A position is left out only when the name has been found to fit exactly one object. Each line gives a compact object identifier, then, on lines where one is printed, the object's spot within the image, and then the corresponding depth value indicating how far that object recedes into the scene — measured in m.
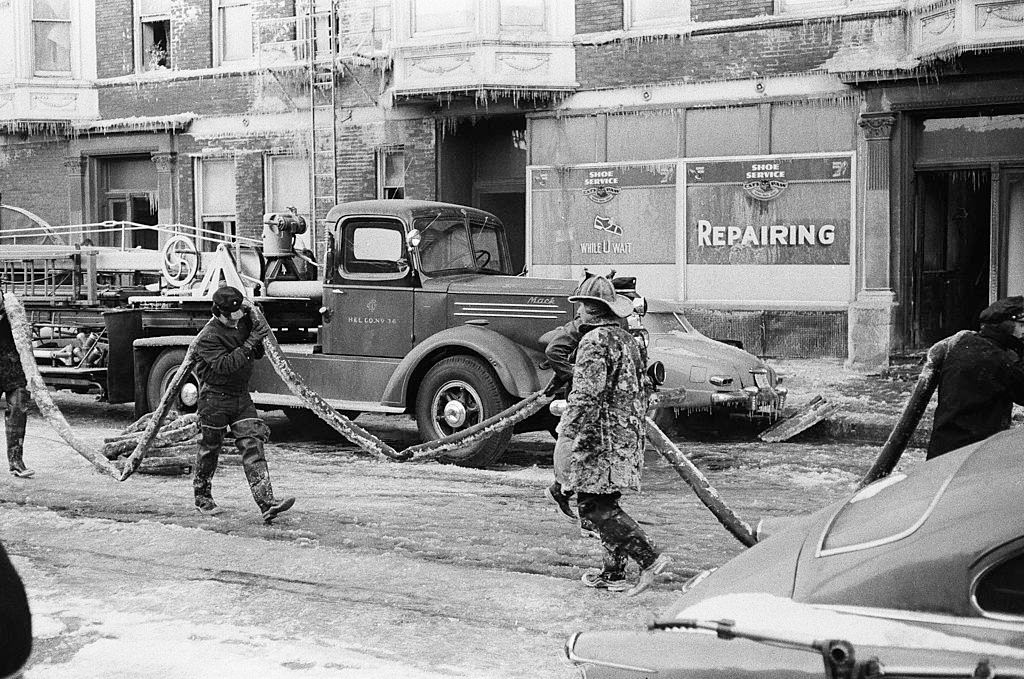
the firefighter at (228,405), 8.74
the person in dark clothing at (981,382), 6.58
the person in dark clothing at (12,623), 2.48
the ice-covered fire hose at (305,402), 10.02
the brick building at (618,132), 17.22
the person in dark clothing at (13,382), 10.80
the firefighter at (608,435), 6.80
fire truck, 11.38
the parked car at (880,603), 3.03
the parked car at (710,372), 12.20
